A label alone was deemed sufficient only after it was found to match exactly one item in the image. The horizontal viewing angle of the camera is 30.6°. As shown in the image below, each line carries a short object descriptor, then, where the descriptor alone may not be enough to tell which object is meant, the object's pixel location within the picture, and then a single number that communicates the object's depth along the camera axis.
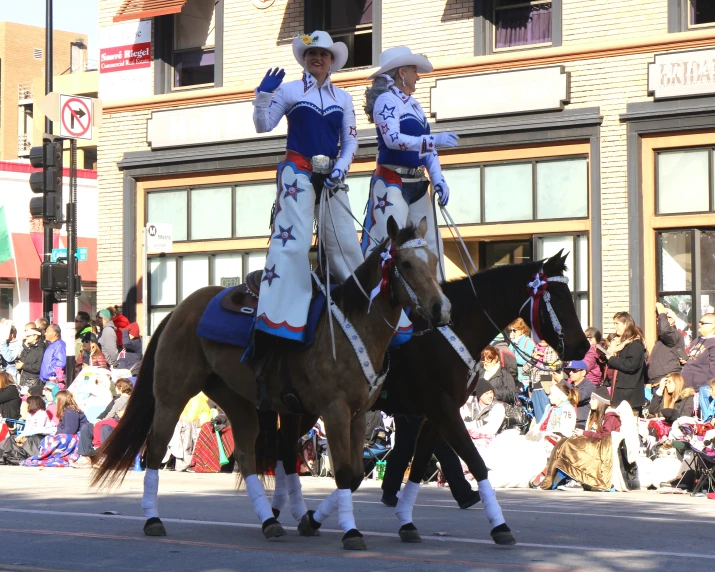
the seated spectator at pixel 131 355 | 21.25
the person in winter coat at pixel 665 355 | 16.62
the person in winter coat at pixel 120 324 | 22.89
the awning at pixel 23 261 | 44.31
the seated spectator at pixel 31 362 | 21.89
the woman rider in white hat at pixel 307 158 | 9.38
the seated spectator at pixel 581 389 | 16.03
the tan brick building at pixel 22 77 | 63.41
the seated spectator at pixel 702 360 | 15.54
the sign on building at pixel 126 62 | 27.34
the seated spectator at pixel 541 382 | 16.62
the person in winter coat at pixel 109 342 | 22.19
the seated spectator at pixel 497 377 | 16.38
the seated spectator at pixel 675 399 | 15.21
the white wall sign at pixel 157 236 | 21.58
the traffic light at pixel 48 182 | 20.53
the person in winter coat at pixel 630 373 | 16.03
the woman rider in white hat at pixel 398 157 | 10.19
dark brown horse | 9.30
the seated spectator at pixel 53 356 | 21.50
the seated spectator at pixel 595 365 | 16.55
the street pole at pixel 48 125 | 20.92
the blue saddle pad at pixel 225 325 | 9.43
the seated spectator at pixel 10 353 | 24.02
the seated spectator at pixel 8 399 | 20.59
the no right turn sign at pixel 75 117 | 21.44
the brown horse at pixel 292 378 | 8.61
